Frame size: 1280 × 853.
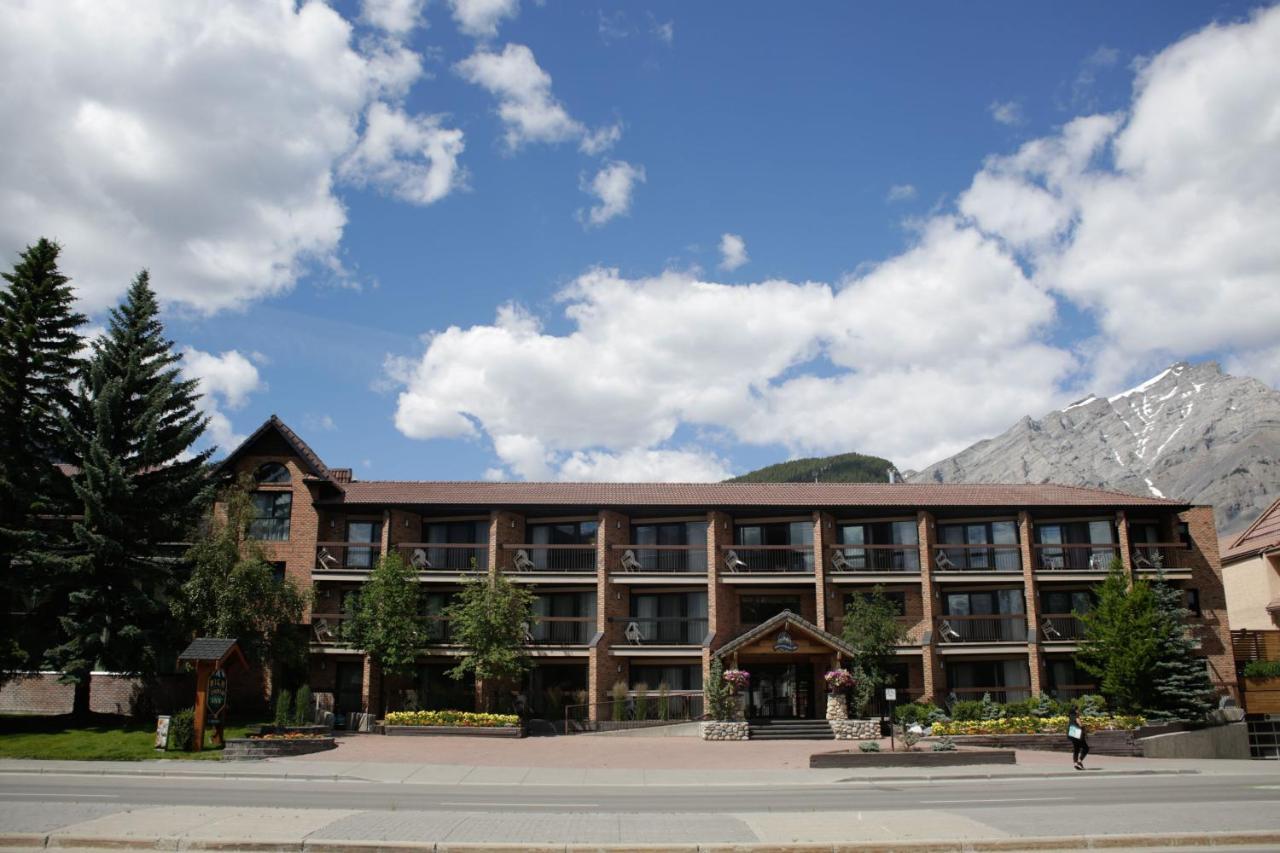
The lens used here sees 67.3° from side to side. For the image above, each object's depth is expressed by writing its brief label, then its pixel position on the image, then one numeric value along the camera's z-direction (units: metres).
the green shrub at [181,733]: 27.84
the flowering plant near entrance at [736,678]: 34.09
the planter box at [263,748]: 26.84
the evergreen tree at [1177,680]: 32.91
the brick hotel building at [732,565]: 38.66
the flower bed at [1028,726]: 30.66
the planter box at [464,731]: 33.00
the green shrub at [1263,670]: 37.09
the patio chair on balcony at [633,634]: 39.00
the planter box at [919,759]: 25.52
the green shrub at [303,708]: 32.69
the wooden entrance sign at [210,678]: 28.19
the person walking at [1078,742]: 25.83
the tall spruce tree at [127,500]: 31.34
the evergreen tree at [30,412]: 31.98
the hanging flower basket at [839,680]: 33.94
